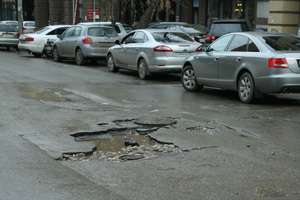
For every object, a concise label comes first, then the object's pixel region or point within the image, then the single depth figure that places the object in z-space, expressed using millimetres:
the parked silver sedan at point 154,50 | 15367
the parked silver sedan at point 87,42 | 20594
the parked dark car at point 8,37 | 30188
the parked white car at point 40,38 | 25078
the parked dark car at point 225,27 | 20783
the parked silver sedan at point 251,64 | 10531
